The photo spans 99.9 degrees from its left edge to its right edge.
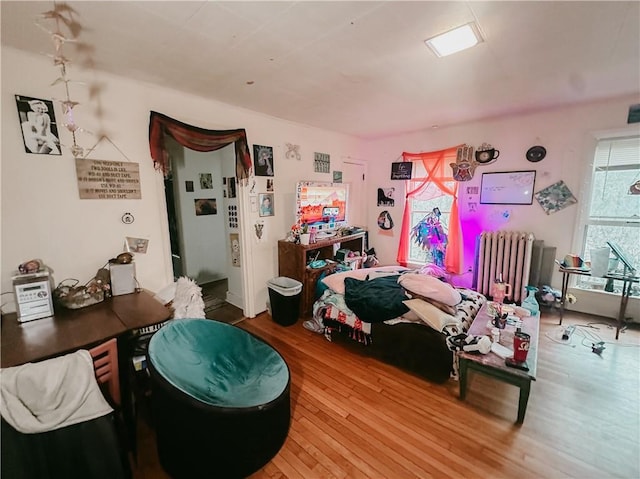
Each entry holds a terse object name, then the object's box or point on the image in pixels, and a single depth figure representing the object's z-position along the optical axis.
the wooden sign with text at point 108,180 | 2.05
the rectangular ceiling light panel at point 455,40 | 1.61
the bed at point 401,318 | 2.12
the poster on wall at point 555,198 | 3.22
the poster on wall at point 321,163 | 3.89
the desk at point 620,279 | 2.66
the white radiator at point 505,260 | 3.36
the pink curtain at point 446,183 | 3.88
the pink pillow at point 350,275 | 2.84
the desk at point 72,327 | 1.33
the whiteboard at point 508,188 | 3.42
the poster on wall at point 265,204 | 3.23
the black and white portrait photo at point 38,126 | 1.79
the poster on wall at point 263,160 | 3.13
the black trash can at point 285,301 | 3.05
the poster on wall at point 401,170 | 4.34
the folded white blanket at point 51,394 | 1.02
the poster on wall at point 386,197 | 4.62
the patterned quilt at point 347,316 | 2.37
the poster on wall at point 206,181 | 4.21
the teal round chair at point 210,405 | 1.35
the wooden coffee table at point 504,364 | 1.71
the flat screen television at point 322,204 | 3.36
